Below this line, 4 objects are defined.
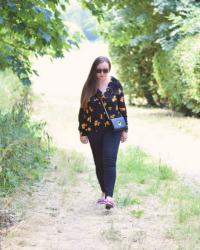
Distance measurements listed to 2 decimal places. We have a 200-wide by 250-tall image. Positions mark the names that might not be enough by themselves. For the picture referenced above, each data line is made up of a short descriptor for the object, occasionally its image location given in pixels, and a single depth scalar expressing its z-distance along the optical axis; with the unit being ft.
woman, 26.21
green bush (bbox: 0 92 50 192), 28.51
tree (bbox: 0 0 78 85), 26.26
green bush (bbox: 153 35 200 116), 54.64
